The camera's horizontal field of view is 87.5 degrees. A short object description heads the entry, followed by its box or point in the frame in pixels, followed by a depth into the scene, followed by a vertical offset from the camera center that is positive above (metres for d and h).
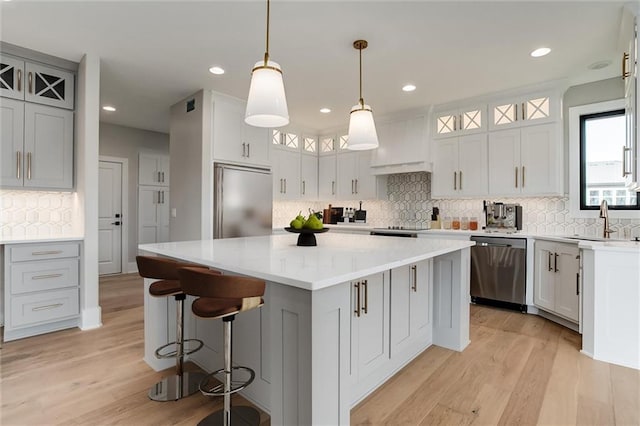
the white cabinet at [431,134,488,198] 4.21 +0.62
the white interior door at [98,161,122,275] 5.62 -0.10
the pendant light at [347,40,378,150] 2.52 +0.64
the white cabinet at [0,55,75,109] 3.04 +1.23
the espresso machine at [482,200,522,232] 3.98 -0.02
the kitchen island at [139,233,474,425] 1.36 -0.58
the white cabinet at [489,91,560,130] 3.71 +1.23
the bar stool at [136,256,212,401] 1.86 -0.63
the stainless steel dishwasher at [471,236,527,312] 3.70 -0.65
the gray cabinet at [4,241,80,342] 2.88 -0.69
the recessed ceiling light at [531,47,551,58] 2.94 +1.46
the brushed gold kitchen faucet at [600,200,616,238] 3.30 +0.00
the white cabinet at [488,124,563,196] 3.71 +0.62
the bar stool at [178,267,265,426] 1.36 -0.42
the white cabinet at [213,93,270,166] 4.08 +1.00
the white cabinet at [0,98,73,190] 3.05 +0.63
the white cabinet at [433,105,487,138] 4.23 +1.24
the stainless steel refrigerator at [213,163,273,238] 4.07 +0.16
